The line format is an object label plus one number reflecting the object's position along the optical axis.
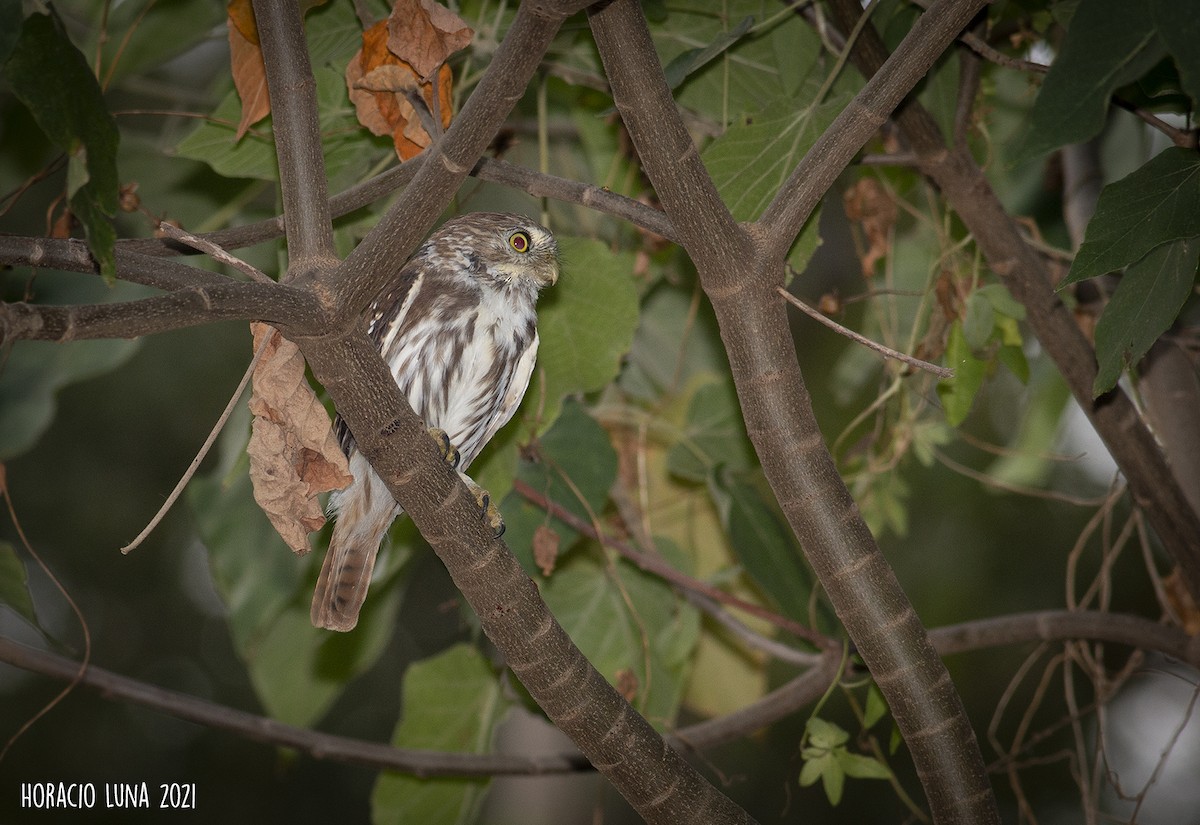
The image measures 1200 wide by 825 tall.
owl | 4.89
